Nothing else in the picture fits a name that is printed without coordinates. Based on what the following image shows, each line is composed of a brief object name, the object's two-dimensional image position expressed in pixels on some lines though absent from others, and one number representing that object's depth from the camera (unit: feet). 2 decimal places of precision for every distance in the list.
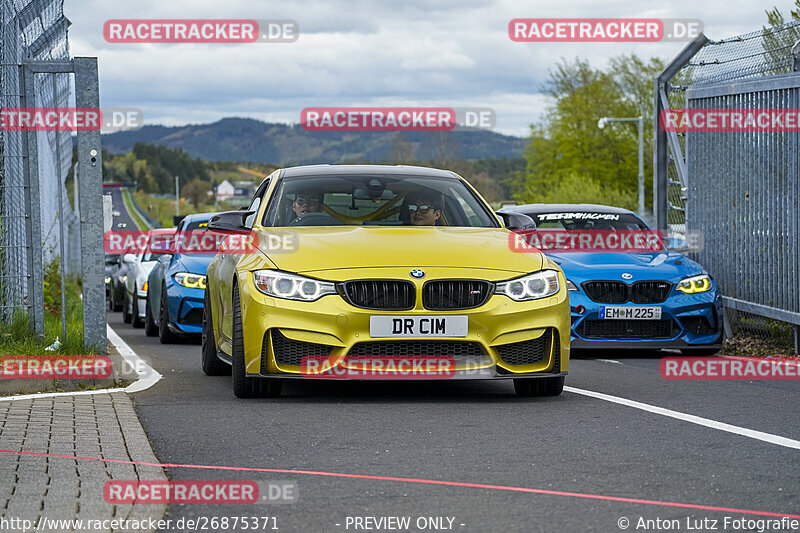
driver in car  31.09
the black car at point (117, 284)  84.19
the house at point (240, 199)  622.21
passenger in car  31.30
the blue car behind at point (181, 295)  48.14
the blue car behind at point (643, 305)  40.50
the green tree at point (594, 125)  274.98
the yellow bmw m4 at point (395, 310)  26.50
